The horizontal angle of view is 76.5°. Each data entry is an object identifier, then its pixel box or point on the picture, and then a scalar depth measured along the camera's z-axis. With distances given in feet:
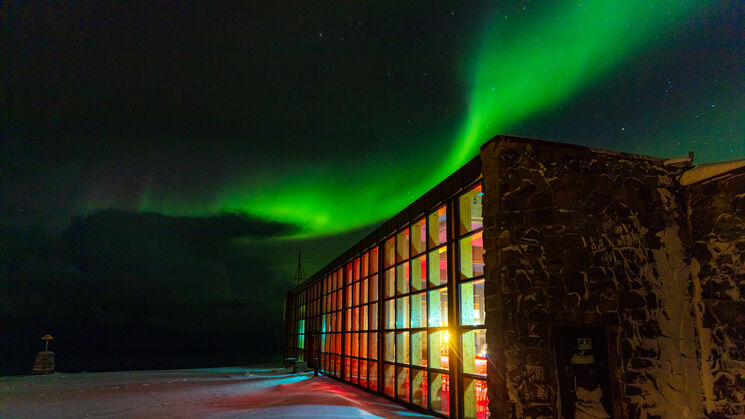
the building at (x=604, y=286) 23.95
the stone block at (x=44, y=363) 87.97
